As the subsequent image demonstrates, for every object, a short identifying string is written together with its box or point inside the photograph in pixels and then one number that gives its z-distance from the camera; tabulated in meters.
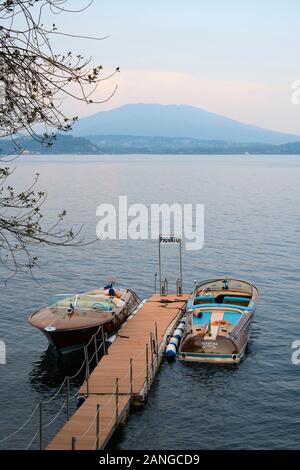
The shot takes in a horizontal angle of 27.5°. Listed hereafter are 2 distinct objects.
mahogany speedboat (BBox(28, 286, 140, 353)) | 28.95
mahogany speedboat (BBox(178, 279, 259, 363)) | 28.97
